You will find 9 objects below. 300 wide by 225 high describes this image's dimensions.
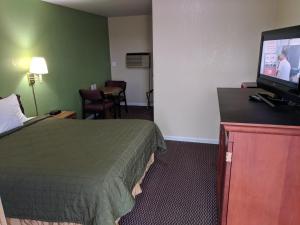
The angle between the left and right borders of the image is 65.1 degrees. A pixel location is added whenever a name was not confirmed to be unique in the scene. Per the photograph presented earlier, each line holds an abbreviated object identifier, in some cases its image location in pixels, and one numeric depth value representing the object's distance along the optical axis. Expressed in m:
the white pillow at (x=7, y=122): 2.59
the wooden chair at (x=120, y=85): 5.63
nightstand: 3.60
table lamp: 3.35
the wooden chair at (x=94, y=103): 4.57
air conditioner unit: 6.04
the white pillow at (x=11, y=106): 2.65
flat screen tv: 1.44
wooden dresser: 1.29
